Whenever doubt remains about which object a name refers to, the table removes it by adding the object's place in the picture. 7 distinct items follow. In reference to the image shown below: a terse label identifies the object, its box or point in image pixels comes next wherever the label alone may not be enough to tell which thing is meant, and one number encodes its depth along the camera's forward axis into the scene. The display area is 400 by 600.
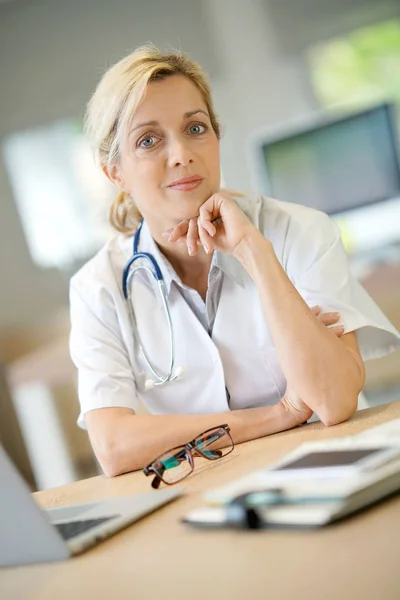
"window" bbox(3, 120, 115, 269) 5.30
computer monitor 3.23
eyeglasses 1.13
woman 1.37
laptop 0.95
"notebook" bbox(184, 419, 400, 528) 0.87
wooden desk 0.72
